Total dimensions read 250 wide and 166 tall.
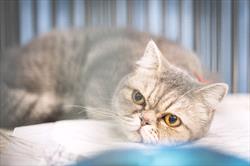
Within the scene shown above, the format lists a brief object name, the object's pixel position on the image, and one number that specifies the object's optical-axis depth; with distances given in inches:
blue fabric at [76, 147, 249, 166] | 16.3
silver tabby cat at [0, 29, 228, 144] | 19.3
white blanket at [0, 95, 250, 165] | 16.3
